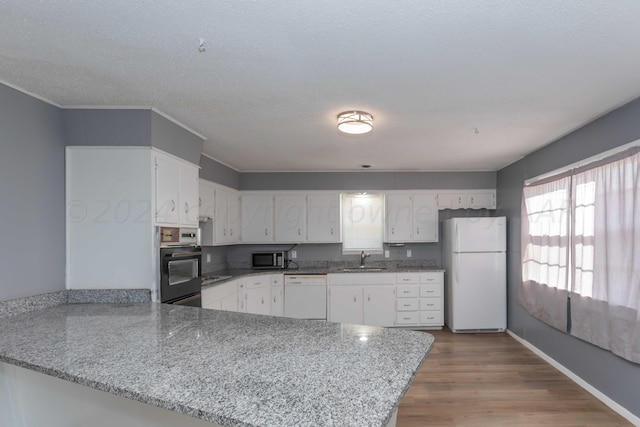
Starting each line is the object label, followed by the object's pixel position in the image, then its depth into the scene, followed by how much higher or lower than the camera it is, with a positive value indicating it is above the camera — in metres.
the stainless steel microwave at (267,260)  5.36 -0.64
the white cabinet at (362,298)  5.06 -1.16
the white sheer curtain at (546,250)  3.45 -0.34
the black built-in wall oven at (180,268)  2.78 -0.42
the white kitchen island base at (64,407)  1.50 -0.90
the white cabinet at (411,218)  5.43 +0.01
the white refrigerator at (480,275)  4.86 -0.79
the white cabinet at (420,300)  5.09 -1.19
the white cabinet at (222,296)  3.61 -0.87
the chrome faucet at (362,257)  5.53 -0.62
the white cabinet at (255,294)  4.53 -1.03
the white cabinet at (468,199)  5.45 +0.31
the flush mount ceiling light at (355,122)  2.82 +0.79
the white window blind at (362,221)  5.70 -0.04
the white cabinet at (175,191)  2.83 +0.24
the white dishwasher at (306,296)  5.07 -1.13
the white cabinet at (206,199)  4.18 +0.25
